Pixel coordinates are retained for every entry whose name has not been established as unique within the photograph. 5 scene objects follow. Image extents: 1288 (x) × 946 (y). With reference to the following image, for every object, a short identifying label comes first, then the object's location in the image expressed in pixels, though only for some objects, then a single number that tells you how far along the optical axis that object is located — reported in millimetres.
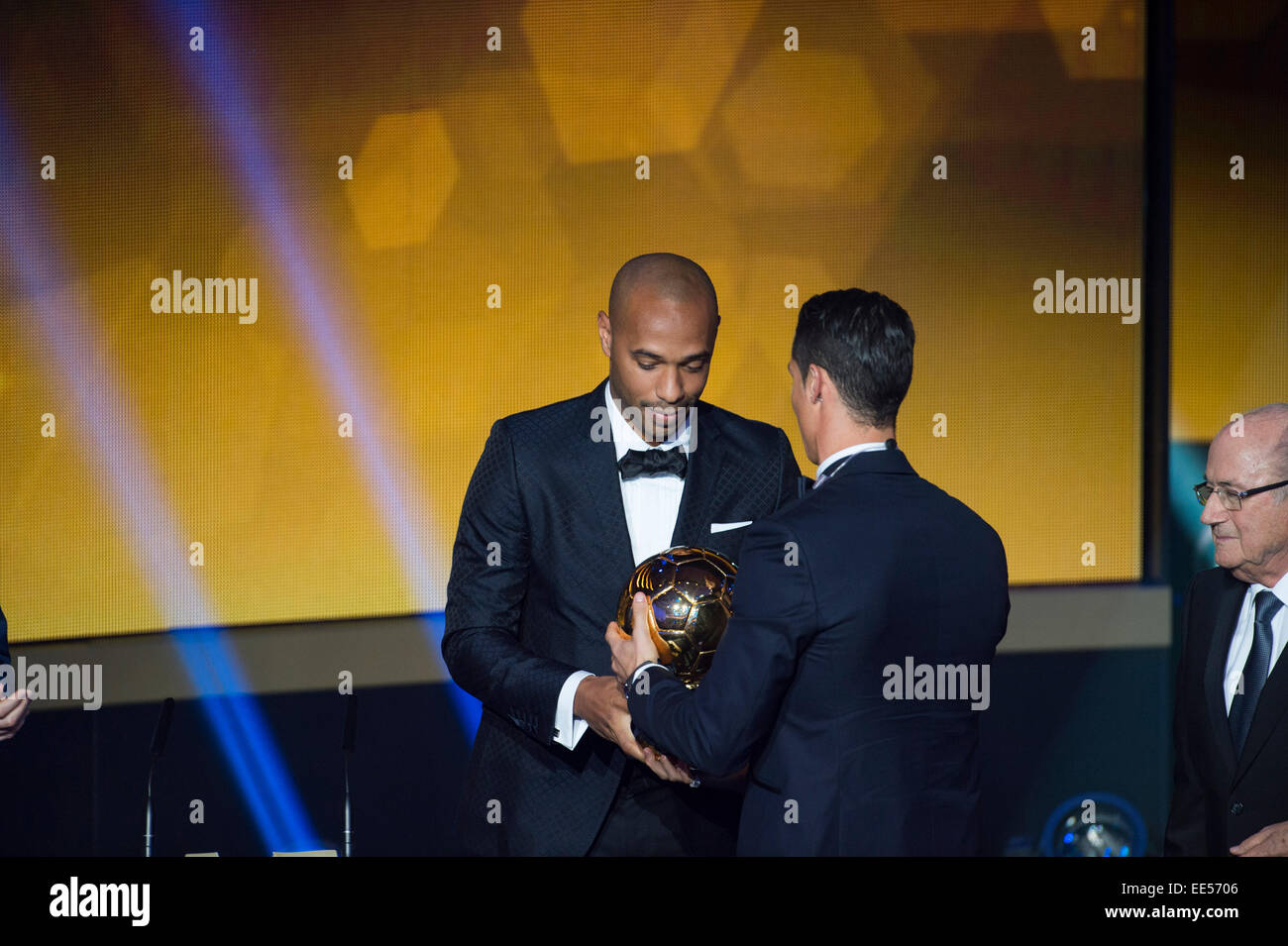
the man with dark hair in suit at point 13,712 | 5383
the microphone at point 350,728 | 6484
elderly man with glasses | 4852
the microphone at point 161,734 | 6191
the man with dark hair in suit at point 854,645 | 3906
